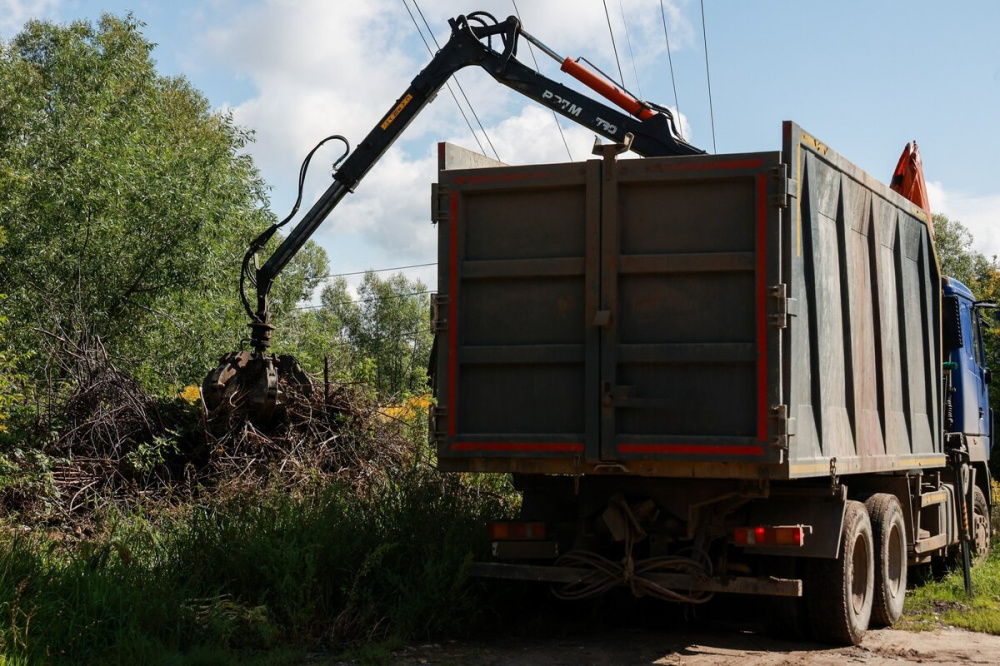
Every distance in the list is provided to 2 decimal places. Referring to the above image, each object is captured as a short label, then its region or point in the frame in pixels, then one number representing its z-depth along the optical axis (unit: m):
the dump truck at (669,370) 6.79
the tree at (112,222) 17.22
